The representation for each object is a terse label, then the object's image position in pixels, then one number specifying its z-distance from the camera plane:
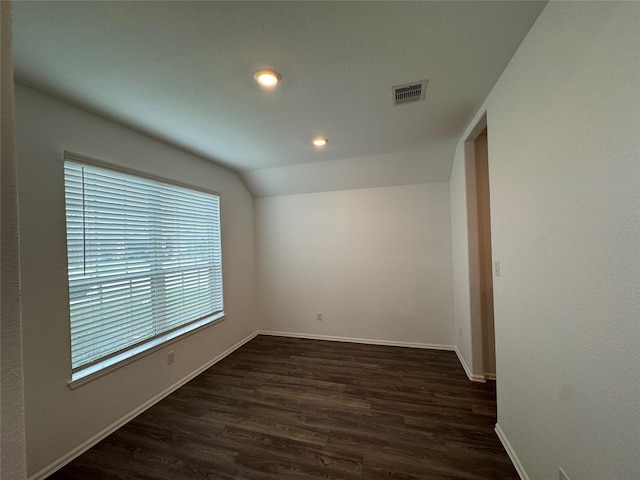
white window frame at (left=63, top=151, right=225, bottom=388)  1.66
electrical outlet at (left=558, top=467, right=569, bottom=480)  1.02
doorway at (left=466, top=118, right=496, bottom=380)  2.29
